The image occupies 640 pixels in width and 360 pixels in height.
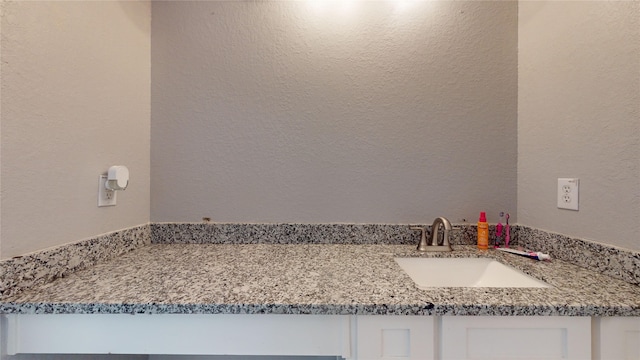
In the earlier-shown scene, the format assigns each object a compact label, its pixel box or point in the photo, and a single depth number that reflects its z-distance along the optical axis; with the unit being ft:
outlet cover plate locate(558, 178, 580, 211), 3.27
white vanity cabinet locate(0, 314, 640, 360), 2.31
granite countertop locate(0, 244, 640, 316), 2.28
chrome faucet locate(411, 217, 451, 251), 3.88
